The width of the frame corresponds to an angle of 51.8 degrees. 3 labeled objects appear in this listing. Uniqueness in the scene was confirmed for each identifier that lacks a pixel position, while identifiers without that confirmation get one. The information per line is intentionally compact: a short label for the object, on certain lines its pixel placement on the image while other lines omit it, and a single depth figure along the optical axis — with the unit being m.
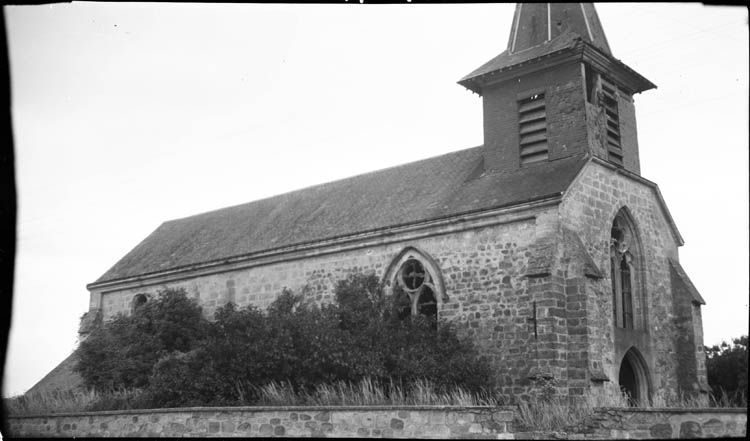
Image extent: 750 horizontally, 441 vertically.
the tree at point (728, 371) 25.97
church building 19.08
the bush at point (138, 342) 22.95
